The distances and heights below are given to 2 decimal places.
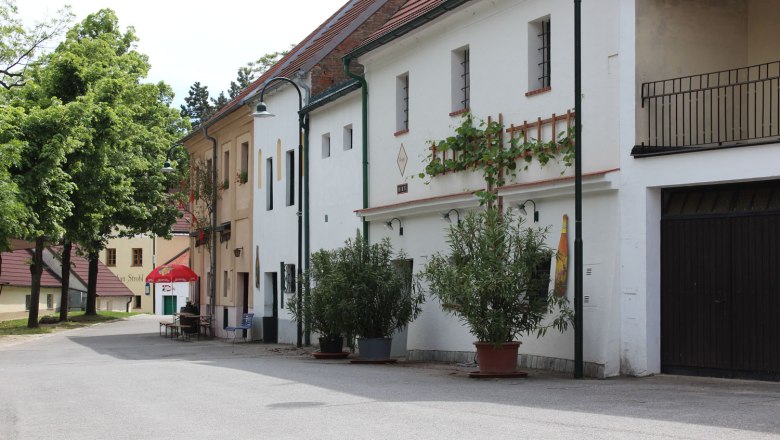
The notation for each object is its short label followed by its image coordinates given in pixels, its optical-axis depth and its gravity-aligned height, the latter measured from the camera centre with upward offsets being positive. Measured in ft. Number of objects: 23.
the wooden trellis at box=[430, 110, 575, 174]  59.64 +8.68
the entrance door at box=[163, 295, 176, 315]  293.02 -7.87
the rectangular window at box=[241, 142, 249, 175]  125.57 +13.69
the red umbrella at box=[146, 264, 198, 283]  140.56 +0.21
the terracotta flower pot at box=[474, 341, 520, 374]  55.42 -4.04
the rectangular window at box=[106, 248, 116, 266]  290.97 +4.88
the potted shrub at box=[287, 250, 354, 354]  73.26 -1.88
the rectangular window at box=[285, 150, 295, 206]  108.27 +9.93
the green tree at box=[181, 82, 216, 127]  364.17 +57.81
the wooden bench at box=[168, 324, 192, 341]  130.41 -6.83
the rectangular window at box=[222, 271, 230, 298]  132.77 -0.99
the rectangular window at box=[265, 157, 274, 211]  115.65 +9.78
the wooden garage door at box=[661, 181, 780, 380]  48.98 -0.09
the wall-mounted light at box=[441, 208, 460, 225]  72.10 +3.97
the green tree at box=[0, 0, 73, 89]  154.40 +32.37
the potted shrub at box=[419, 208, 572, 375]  55.16 -0.51
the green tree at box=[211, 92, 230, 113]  355.97 +57.13
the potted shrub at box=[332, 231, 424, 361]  73.20 -1.76
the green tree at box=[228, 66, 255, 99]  332.19 +59.74
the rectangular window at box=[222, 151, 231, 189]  133.28 +12.48
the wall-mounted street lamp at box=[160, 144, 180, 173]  124.25 +14.06
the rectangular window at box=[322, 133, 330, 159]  98.43 +11.83
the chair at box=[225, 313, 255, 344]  117.08 -5.09
